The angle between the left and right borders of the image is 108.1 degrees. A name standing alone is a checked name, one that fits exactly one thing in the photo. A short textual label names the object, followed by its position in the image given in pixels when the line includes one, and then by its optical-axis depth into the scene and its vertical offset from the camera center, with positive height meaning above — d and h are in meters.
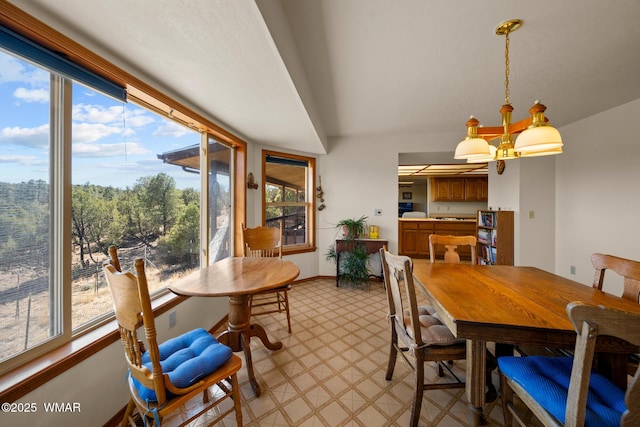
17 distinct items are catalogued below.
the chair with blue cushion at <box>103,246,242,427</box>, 0.89 -0.72
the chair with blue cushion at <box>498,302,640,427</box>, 0.73 -0.74
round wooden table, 1.40 -0.45
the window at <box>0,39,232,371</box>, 1.03 +0.08
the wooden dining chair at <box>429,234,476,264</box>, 2.20 -0.29
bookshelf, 3.55 -0.40
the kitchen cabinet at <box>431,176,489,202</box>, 6.38 +0.65
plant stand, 3.68 -0.51
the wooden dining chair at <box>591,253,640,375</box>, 1.33 -0.38
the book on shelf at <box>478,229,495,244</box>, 3.80 -0.40
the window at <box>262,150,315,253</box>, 3.59 +0.26
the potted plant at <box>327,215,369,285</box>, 3.60 -0.67
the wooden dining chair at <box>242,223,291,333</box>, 2.57 -0.31
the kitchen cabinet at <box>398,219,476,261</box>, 5.61 -0.48
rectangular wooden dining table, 1.00 -0.49
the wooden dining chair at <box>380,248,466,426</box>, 1.28 -0.73
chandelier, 1.32 +0.46
